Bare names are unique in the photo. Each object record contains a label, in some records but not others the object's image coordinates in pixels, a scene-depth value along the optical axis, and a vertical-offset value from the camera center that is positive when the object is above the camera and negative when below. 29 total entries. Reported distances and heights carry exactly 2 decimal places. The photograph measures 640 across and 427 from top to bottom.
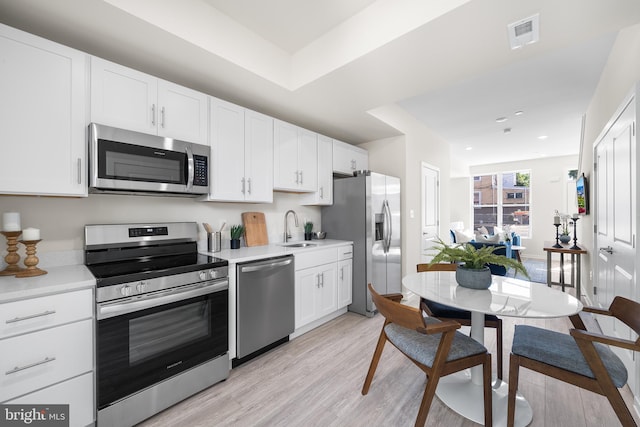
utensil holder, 2.55 -0.27
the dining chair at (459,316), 2.00 -0.80
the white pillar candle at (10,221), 1.61 -0.05
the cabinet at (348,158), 3.73 +0.80
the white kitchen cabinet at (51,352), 1.32 -0.73
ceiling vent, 1.66 +1.17
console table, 3.88 -0.74
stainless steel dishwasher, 2.25 -0.83
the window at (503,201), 7.94 +0.37
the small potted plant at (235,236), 2.78 -0.24
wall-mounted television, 3.68 +0.24
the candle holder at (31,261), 1.62 -0.29
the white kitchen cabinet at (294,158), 2.97 +0.63
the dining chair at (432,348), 1.46 -0.80
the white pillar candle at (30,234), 1.61 -0.12
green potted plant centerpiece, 1.79 -0.33
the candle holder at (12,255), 1.62 -0.25
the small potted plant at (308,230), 3.60 -0.24
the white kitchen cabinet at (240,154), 2.43 +0.57
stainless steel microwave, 1.79 +0.36
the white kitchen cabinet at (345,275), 3.33 -0.78
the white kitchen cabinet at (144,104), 1.82 +0.82
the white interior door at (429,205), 4.50 +0.14
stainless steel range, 1.58 -0.71
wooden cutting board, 2.99 -0.18
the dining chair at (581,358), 1.28 -0.77
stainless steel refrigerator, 3.38 -0.19
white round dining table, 1.46 -0.52
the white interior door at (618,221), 1.83 -0.06
